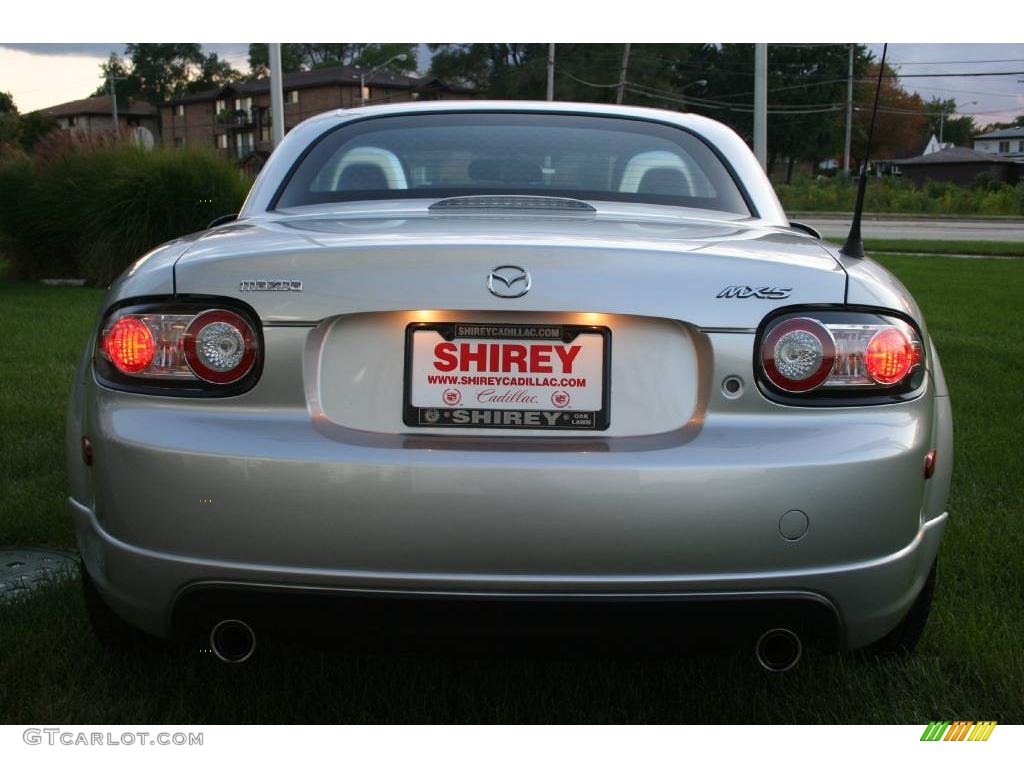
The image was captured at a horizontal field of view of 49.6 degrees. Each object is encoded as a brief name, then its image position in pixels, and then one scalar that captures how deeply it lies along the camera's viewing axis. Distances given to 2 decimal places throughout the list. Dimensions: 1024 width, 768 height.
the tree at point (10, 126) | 82.19
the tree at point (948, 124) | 101.25
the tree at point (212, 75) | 111.06
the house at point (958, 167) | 78.44
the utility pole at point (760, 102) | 18.61
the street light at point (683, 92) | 73.25
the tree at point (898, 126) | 90.43
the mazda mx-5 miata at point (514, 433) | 2.09
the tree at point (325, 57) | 96.94
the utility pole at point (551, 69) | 47.48
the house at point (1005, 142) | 99.56
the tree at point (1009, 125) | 109.57
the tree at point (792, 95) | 79.75
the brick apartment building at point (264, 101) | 77.81
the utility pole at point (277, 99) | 17.50
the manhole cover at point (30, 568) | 3.38
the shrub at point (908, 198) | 46.31
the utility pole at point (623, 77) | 62.11
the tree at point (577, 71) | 66.56
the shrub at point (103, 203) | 14.85
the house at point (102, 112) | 105.62
